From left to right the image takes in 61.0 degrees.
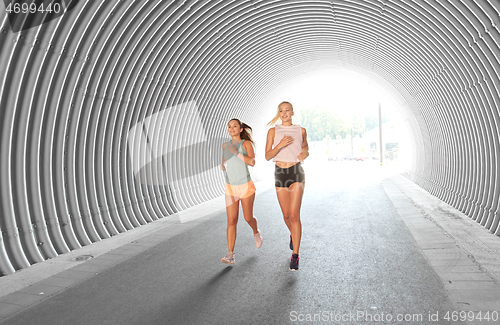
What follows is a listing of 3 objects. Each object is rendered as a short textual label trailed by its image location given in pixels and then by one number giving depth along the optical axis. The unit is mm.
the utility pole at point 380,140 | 31073
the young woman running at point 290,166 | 5328
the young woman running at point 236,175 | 5543
